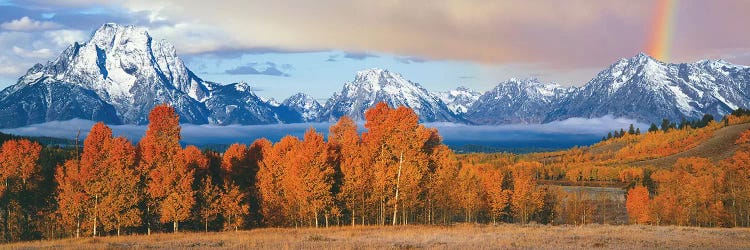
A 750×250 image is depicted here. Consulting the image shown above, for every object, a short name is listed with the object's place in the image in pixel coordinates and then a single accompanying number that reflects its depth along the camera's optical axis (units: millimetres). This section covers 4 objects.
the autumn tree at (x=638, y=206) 148500
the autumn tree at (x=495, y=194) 136575
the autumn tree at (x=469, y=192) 126125
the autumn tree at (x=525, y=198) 142500
